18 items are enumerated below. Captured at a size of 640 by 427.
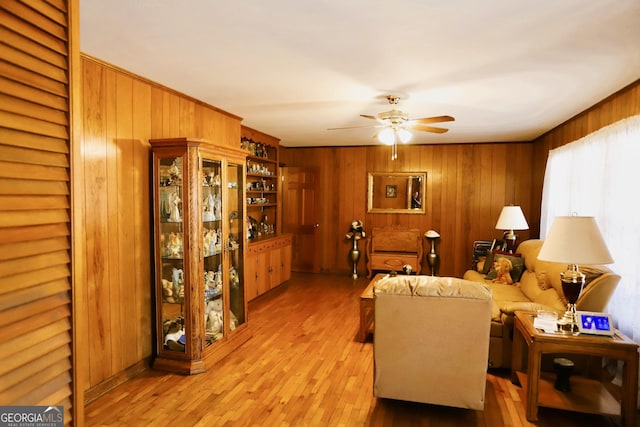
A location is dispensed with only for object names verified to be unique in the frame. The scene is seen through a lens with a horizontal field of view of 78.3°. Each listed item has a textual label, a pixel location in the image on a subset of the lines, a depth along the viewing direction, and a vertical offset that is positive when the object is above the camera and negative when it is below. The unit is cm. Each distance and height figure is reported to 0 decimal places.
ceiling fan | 362 +69
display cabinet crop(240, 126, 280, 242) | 565 +16
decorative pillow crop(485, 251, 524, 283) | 462 -82
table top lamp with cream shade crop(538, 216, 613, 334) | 239 -32
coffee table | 389 -116
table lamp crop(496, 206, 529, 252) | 520 -29
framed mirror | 682 +8
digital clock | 245 -78
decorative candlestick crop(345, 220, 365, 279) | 693 -74
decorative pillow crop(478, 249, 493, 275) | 507 -85
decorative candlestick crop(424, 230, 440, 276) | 657 -96
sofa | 283 -85
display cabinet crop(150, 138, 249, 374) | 318 -48
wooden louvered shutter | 94 -3
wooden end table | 234 -111
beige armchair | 234 -86
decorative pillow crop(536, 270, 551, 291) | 368 -78
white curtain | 298 +4
